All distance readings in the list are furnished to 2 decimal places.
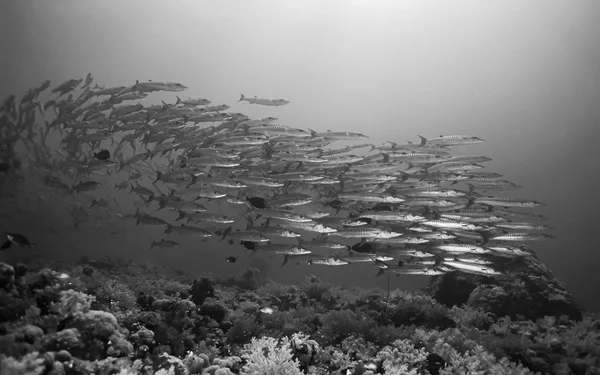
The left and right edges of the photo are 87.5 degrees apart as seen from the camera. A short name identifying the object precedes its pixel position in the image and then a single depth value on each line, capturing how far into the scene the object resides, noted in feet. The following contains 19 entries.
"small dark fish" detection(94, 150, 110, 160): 29.43
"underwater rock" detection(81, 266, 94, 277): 32.31
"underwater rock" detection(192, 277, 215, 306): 28.68
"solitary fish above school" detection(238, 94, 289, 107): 36.77
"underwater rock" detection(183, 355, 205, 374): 16.20
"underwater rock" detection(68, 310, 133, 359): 15.06
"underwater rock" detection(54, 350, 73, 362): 12.92
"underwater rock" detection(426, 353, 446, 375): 17.79
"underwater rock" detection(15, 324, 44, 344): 13.48
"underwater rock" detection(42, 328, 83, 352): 13.75
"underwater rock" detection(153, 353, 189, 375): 15.44
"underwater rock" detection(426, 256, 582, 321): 33.22
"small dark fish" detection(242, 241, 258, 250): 29.60
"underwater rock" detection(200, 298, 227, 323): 25.17
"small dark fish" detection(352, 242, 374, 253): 26.76
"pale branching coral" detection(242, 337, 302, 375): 15.93
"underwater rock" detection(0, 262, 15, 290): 14.76
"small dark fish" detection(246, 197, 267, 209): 27.40
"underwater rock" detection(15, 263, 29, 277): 16.44
